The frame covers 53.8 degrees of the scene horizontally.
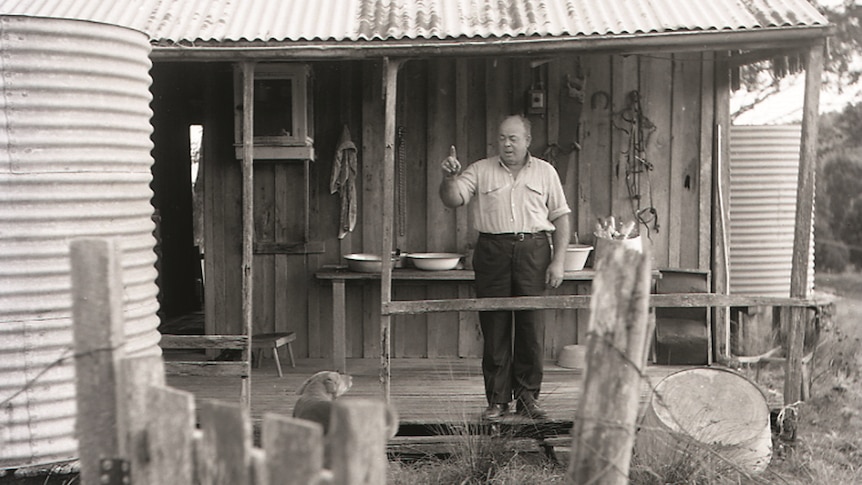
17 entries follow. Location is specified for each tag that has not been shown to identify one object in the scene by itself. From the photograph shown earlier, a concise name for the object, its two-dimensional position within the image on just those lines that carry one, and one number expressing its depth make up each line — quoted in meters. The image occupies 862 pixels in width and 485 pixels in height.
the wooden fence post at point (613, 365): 2.56
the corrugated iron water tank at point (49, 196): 3.94
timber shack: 7.44
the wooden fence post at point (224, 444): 2.21
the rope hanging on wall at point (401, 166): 7.53
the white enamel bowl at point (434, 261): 7.16
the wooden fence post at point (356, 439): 2.07
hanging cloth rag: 7.36
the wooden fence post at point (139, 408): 2.41
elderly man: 5.74
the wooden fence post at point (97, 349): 2.45
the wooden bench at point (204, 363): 5.59
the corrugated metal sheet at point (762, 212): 9.05
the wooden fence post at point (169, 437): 2.33
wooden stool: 6.91
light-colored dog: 4.29
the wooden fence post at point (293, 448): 2.10
